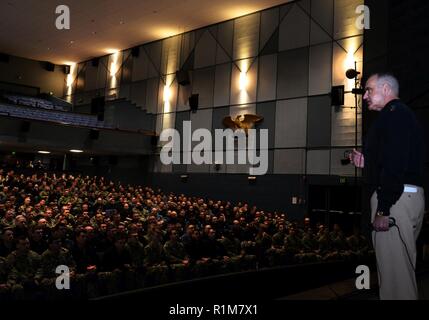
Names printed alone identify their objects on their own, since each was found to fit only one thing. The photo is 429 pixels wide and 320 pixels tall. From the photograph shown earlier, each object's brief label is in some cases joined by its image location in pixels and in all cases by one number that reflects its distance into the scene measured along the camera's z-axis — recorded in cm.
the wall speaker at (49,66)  2795
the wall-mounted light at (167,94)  2095
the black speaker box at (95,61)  2562
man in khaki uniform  192
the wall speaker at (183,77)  1977
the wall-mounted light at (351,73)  1308
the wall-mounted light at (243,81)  1781
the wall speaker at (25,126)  1669
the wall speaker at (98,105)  2405
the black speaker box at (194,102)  1959
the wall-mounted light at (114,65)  2428
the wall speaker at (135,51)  2292
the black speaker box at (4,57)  2644
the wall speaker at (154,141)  2086
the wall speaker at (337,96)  1435
